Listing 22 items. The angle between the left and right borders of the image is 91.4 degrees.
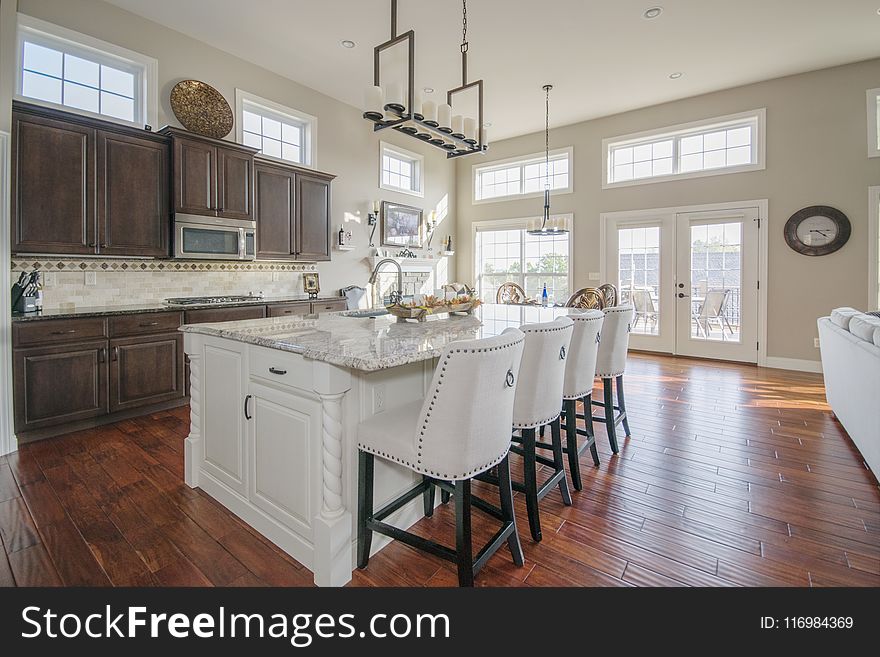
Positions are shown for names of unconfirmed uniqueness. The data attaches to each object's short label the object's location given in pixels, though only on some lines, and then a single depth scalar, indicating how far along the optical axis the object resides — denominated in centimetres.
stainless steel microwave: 395
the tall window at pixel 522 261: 740
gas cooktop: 405
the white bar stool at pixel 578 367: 233
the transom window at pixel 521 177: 726
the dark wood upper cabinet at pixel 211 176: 388
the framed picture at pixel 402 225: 673
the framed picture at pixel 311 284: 555
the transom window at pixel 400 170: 676
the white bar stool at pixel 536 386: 187
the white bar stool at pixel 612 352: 285
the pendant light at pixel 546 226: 538
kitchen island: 160
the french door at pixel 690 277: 581
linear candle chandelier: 253
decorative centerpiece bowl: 243
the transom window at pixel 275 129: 494
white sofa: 239
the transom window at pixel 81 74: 344
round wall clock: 511
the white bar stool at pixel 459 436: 141
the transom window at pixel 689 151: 571
